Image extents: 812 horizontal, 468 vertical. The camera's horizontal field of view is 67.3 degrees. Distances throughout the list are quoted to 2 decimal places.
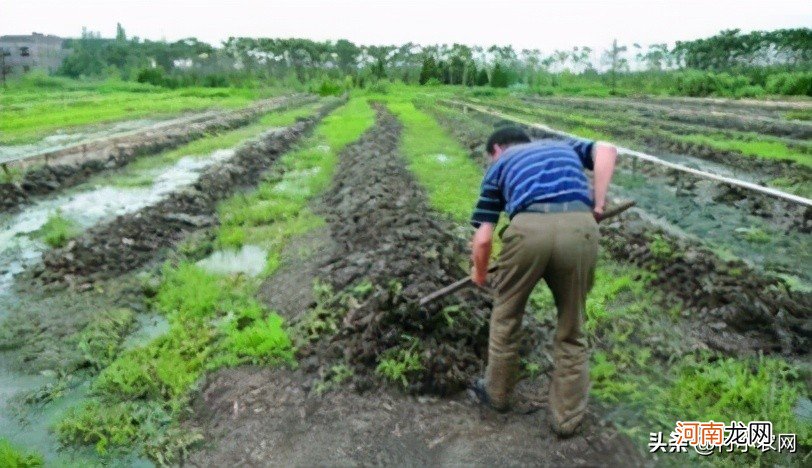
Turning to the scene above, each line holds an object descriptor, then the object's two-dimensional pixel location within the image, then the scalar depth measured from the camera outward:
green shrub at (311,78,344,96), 46.41
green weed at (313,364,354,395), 3.88
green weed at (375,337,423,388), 3.84
